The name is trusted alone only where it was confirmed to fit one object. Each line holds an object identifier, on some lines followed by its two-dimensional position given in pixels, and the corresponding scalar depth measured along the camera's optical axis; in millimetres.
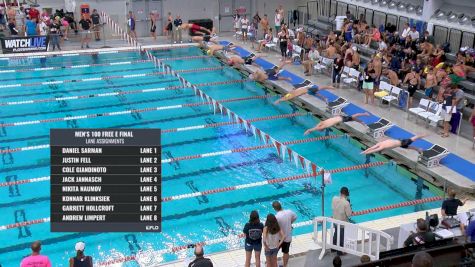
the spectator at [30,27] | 21195
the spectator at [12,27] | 21484
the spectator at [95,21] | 22828
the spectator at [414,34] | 17203
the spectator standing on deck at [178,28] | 23556
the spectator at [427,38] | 16391
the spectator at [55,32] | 21180
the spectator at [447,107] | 12336
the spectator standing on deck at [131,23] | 23200
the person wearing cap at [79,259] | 6312
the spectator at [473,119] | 11984
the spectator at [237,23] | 23761
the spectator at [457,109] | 12389
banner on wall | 20531
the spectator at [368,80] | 14484
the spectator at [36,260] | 6199
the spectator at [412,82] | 14008
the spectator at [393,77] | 14773
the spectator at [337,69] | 16125
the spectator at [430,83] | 13938
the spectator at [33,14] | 22281
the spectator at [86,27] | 22348
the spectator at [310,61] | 17766
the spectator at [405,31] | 17438
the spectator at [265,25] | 23078
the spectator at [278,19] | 23375
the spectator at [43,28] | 21297
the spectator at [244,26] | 22830
